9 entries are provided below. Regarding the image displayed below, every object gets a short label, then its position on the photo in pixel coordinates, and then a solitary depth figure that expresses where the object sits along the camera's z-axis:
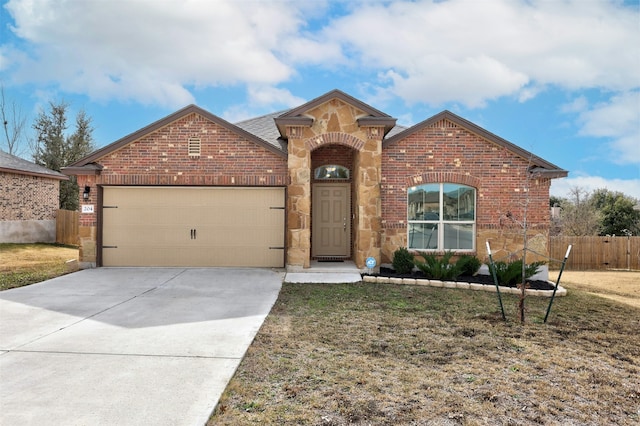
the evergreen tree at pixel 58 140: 28.08
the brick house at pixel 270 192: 10.95
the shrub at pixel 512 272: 9.46
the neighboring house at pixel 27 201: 18.20
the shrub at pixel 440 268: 9.84
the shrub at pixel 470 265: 10.52
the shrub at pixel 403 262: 10.41
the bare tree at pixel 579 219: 24.17
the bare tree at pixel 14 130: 30.25
